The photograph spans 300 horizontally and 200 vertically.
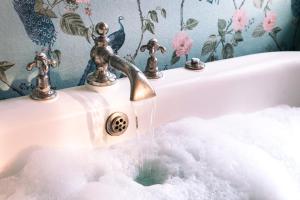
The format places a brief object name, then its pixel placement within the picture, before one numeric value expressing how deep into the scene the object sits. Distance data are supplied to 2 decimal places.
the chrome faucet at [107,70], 0.83
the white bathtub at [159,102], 0.87
